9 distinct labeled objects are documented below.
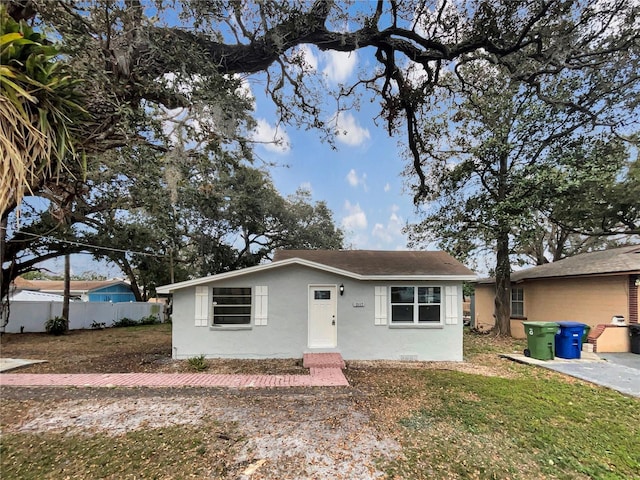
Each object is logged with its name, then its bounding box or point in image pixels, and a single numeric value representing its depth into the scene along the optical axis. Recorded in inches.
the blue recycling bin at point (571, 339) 382.6
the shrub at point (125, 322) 827.4
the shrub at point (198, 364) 335.3
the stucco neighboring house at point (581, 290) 433.1
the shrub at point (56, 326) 631.8
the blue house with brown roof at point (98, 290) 1257.3
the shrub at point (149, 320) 896.2
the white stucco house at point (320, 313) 390.9
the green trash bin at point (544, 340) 379.2
